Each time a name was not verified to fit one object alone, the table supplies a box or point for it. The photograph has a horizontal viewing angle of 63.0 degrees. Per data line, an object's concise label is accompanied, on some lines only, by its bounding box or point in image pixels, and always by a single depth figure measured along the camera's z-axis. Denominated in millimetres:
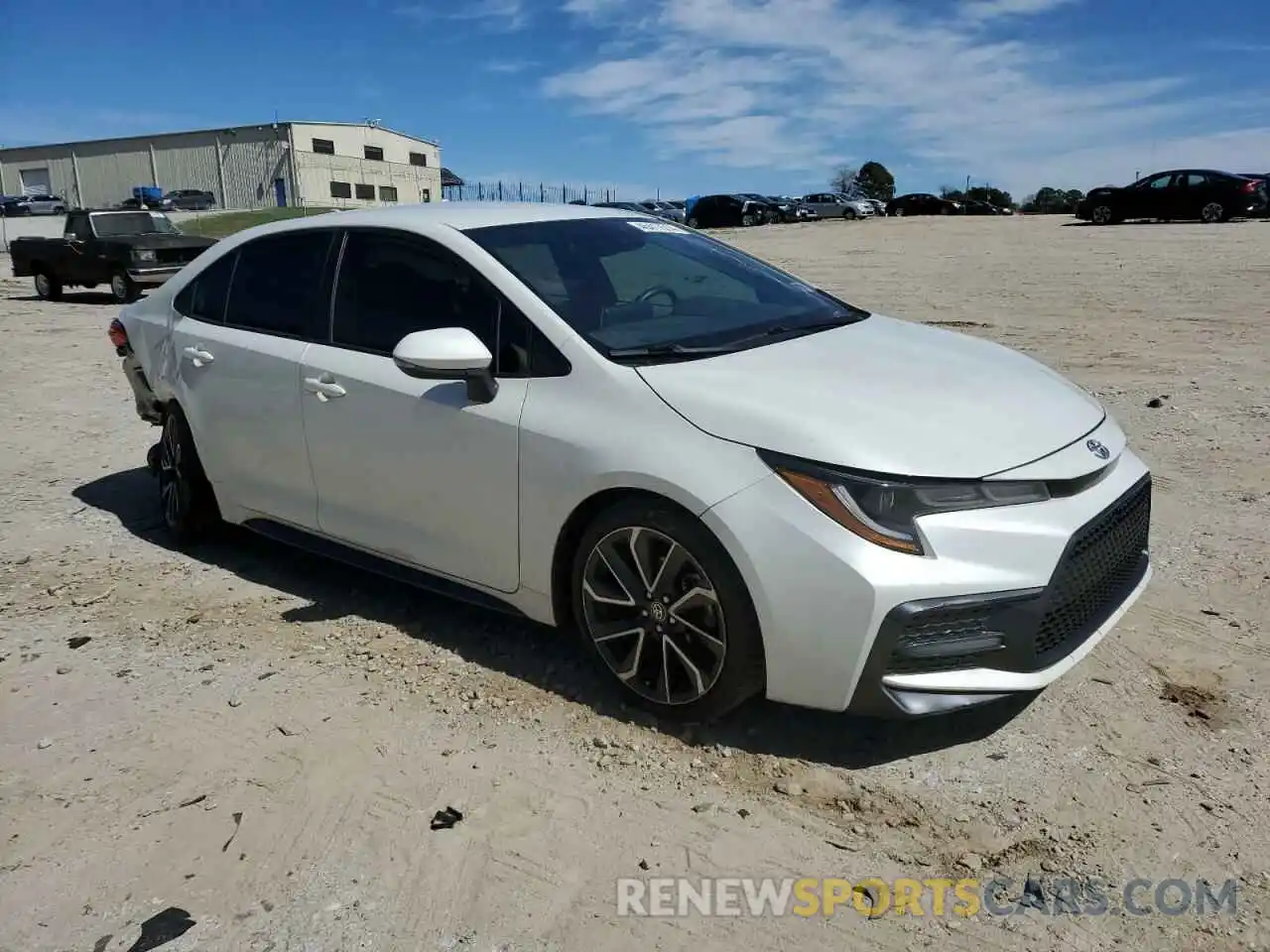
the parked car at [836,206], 52000
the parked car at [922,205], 49312
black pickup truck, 18209
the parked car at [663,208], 43644
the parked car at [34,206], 62094
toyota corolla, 2908
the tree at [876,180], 84812
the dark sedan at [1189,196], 28000
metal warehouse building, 65938
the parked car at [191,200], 63678
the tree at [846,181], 82994
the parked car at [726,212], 42719
